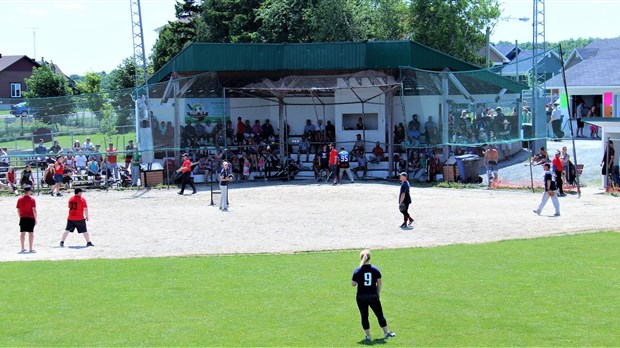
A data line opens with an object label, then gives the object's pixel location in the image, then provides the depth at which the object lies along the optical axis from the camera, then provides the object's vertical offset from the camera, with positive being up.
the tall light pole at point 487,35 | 53.71 +6.05
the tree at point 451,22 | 57.75 +7.09
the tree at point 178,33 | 70.44 +8.20
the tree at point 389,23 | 61.41 +7.40
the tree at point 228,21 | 62.97 +8.19
